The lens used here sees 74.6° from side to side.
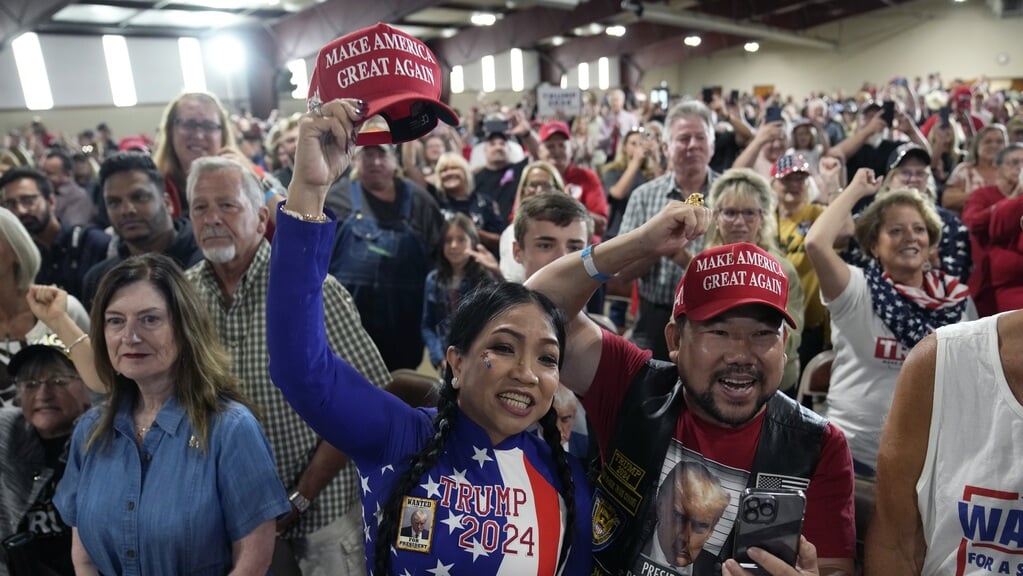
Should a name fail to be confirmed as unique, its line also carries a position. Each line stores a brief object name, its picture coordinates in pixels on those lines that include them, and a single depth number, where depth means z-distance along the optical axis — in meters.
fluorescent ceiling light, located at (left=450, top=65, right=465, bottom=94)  21.47
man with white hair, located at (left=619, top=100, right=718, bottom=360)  3.08
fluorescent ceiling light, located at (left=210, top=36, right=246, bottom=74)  16.08
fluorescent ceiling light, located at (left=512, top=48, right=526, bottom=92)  23.80
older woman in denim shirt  1.53
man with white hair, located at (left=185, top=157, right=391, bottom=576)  1.91
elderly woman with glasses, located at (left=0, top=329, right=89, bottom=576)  1.93
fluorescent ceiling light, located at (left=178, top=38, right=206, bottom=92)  16.41
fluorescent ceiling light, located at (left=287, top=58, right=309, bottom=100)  17.37
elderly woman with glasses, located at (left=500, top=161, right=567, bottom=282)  3.73
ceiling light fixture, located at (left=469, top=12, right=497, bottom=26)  17.57
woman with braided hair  1.19
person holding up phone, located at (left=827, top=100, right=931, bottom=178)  4.75
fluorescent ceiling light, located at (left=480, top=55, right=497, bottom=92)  22.64
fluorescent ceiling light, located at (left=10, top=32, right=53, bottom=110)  13.94
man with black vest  1.32
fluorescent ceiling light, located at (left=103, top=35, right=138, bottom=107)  15.40
